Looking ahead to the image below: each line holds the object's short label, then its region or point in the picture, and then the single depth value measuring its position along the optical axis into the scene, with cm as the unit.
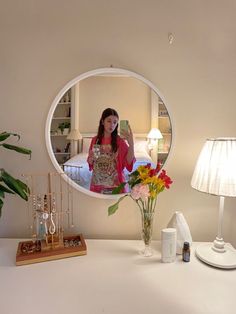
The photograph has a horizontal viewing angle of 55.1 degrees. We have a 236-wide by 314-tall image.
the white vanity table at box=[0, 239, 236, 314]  74
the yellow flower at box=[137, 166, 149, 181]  99
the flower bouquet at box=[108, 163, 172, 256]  99
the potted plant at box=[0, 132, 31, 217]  99
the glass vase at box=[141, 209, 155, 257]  107
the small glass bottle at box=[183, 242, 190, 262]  101
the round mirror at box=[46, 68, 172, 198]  115
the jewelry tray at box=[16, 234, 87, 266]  98
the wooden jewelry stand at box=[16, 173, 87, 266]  102
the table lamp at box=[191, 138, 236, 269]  94
